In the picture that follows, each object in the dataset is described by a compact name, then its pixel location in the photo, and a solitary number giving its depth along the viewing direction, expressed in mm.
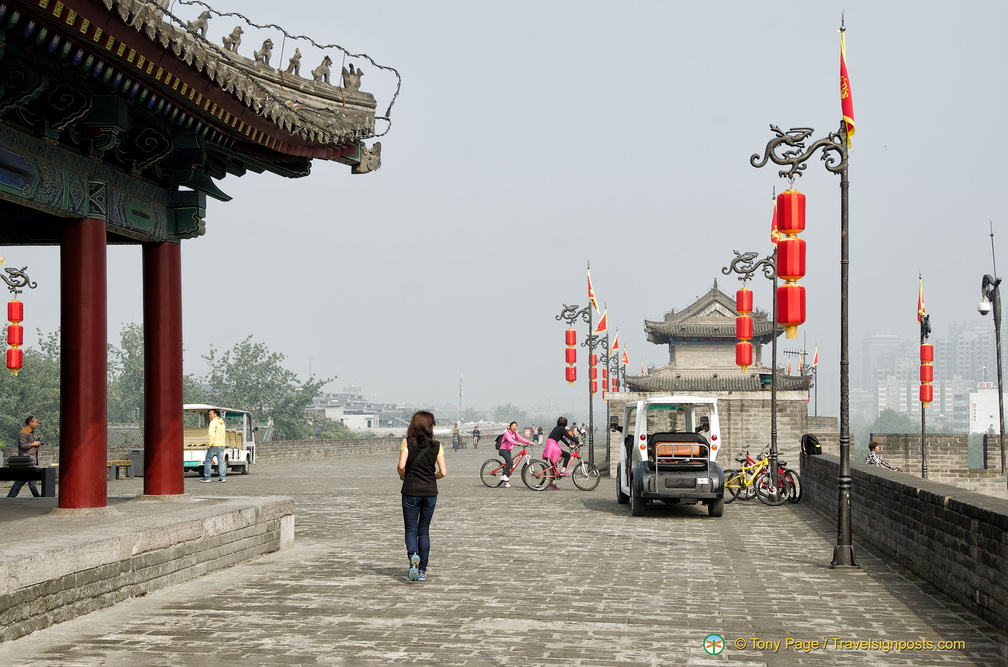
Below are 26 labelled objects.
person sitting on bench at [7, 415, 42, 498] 18500
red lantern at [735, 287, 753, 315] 28234
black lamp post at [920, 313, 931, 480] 35531
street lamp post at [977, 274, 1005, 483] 27359
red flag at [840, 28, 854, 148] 12422
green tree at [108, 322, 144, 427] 91562
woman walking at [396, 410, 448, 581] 10078
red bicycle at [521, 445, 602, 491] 22748
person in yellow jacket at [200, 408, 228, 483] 25125
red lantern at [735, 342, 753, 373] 30188
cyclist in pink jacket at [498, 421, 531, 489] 23844
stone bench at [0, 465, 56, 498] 15523
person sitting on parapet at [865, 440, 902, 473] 26803
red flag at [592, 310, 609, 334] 42569
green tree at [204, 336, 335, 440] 85812
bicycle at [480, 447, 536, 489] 24281
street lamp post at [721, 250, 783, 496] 24309
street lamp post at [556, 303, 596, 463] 35978
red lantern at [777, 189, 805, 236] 12938
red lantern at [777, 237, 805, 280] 13383
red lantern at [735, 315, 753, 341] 29125
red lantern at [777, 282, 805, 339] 13695
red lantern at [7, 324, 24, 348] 23536
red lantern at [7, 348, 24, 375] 22312
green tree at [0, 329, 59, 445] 63750
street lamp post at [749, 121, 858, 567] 11883
